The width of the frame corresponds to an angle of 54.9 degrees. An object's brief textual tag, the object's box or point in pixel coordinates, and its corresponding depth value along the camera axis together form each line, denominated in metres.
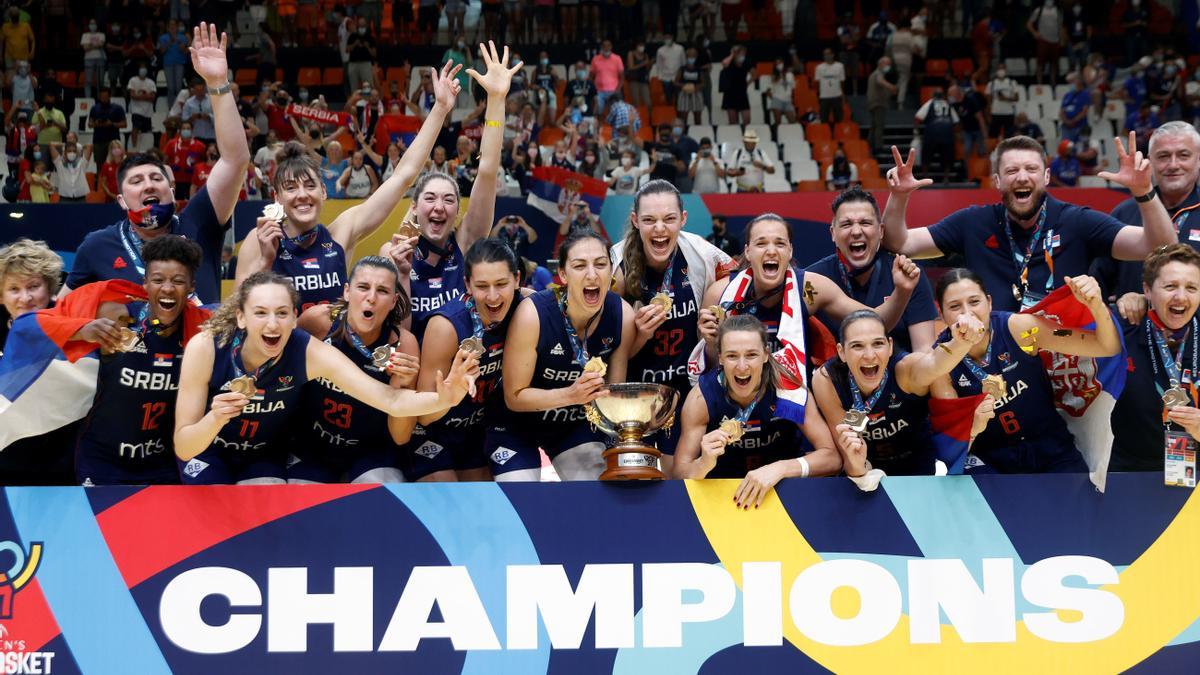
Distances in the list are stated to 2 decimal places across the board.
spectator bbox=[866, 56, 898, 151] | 18.14
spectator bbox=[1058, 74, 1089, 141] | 16.61
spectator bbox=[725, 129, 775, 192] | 14.84
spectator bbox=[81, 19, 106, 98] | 17.77
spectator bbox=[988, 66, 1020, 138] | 17.33
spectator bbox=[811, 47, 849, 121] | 18.19
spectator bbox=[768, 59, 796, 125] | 18.14
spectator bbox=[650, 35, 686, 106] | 18.23
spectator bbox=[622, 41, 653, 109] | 17.88
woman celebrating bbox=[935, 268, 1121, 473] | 4.87
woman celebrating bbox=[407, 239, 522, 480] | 4.93
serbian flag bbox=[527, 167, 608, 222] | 12.85
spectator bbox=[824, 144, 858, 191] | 15.28
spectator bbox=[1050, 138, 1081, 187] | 14.83
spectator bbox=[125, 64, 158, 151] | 16.67
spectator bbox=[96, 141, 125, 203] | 14.19
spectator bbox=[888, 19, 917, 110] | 18.69
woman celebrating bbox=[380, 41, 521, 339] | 5.75
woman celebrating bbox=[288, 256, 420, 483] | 4.89
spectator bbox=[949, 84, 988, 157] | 16.77
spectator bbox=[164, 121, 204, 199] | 13.84
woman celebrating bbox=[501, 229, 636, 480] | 4.93
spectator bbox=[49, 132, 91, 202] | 14.36
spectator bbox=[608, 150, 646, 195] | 14.05
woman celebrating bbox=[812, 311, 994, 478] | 4.57
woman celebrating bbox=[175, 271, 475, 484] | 4.32
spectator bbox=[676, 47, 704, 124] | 17.70
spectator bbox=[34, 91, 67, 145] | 15.75
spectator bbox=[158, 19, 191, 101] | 17.41
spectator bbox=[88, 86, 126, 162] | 15.95
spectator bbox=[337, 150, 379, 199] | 12.96
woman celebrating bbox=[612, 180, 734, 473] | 5.36
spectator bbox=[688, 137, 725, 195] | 14.50
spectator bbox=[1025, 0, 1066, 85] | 19.27
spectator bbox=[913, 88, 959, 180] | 16.06
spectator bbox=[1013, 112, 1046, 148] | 16.17
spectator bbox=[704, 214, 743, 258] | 12.38
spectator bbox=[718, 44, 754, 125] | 17.97
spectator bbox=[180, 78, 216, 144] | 14.88
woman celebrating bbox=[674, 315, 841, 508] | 4.56
